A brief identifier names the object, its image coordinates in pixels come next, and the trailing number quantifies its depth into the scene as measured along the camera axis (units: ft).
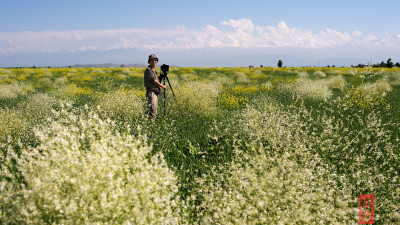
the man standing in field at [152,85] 25.38
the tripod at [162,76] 26.78
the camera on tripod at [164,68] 26.94
